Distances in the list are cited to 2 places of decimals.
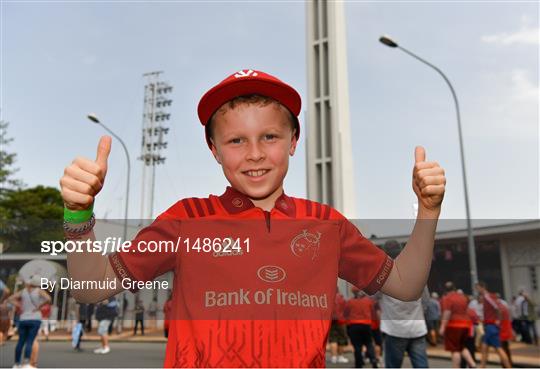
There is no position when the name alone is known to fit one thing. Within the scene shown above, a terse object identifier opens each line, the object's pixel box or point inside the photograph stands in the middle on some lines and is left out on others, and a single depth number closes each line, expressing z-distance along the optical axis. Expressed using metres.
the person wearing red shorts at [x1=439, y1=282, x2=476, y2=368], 8.37
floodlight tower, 32.28
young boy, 1.49
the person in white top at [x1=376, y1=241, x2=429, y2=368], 6.37
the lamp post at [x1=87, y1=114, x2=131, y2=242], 21.19
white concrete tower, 32.62
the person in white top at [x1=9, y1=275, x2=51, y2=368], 8.11
